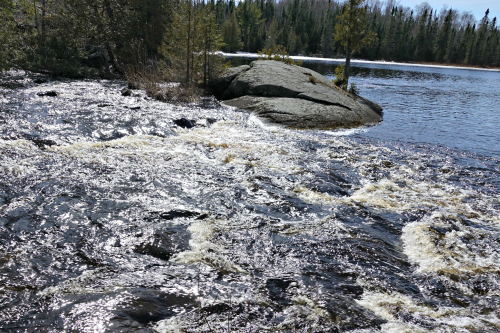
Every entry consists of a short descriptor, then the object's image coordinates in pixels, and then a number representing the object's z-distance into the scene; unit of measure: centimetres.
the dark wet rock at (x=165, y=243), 444
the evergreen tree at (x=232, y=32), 8631
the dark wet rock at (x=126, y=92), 1585
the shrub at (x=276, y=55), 2244
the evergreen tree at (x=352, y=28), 2130
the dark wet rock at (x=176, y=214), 548
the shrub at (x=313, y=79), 1792
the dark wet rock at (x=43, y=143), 827
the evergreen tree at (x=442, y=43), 10391
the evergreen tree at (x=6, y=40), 1516
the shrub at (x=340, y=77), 2152
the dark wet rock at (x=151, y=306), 323
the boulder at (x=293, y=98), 1414
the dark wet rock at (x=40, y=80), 1668
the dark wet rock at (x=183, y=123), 1164
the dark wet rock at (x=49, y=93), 1378
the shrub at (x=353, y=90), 1984
